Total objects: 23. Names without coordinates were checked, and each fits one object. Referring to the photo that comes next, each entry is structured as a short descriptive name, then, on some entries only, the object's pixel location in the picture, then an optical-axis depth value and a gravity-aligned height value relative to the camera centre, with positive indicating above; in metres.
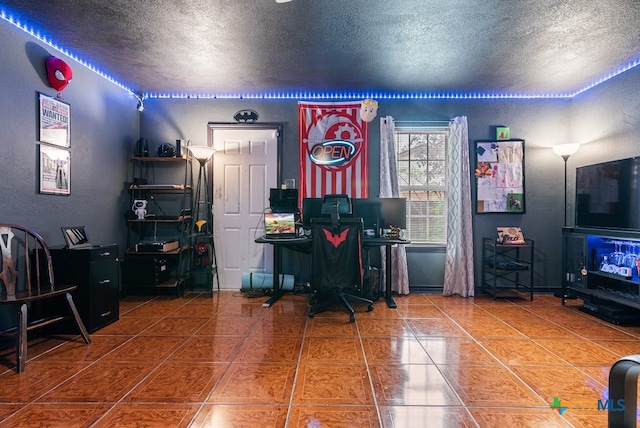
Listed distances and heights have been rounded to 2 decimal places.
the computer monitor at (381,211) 3.90 +0.01
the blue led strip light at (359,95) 4.50 +1.60
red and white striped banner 4.53 +0.85
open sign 4.53 +0.82
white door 4.62 +0.26
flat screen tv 3.29 +0.19
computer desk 3.62 -0.46
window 4.69 +0.38
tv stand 3.25 -0.63
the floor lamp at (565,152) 4.06 +0.75
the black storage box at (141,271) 4.11 -0.73
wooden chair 2.24 -0.55
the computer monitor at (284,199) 4.16 +0.16
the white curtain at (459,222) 4.39 -0.13
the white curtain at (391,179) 4.39 +0.44
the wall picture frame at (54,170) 3.07 +0.40
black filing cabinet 2.89 -0.58
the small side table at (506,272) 4.34 -0.80
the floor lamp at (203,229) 4.41 -0.24
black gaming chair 3.20 -0.41
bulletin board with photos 4.52 +0.51
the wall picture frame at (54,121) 3.07 +0.88
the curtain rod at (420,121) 4.56 +1.25
